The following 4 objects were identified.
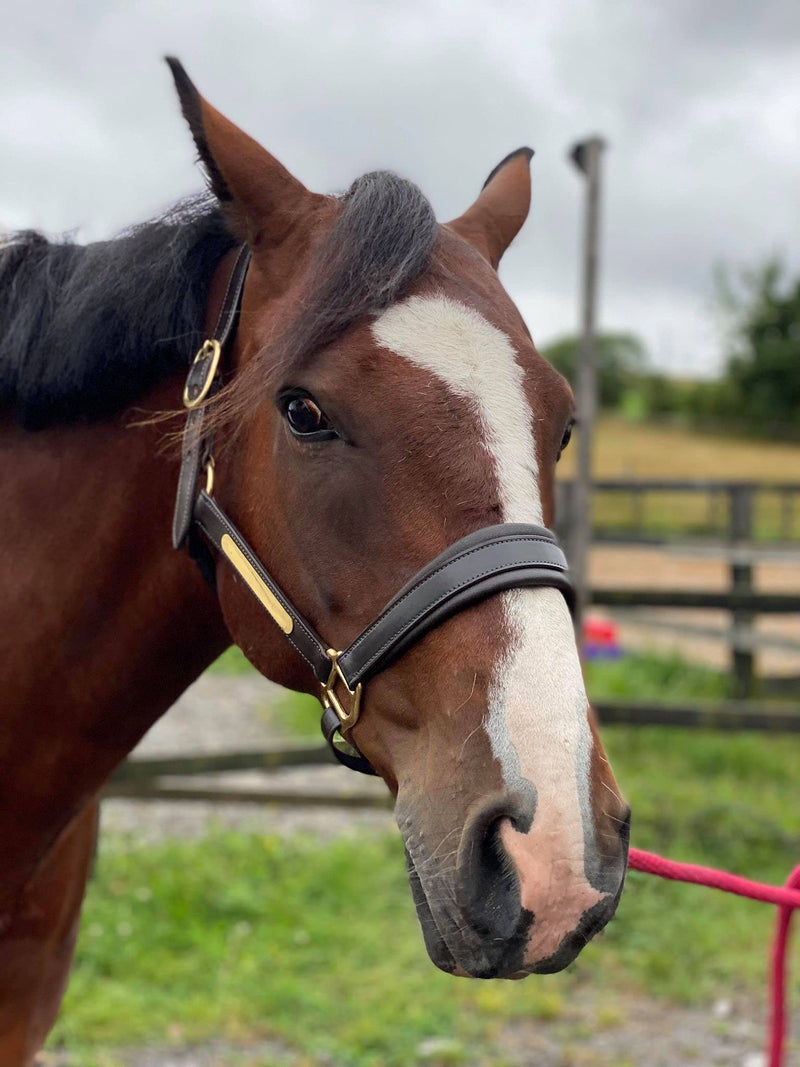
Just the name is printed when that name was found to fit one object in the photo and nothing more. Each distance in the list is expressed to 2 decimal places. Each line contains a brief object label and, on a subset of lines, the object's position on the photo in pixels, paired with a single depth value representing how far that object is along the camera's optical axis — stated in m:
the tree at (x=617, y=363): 53.06
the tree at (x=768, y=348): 44.09
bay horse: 1.38
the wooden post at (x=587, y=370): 5.11
